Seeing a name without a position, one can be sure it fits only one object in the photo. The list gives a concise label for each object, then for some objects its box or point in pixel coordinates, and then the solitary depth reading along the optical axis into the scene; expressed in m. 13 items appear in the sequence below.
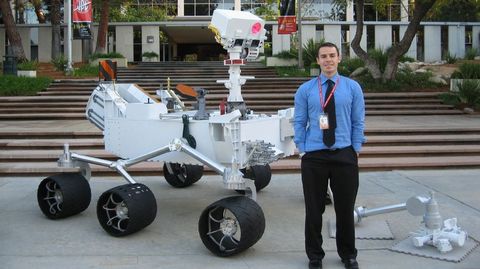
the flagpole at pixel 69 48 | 23.64
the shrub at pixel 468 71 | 18.97
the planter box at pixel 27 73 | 22.38
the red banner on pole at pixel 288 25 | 26.31
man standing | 4.51
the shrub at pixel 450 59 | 28.80
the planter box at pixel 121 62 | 28.59
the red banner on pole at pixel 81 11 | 23.27
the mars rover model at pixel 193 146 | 5.09
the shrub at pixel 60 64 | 25.17
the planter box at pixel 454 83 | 18.39
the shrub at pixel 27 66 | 23.98
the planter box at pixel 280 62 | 28.16
